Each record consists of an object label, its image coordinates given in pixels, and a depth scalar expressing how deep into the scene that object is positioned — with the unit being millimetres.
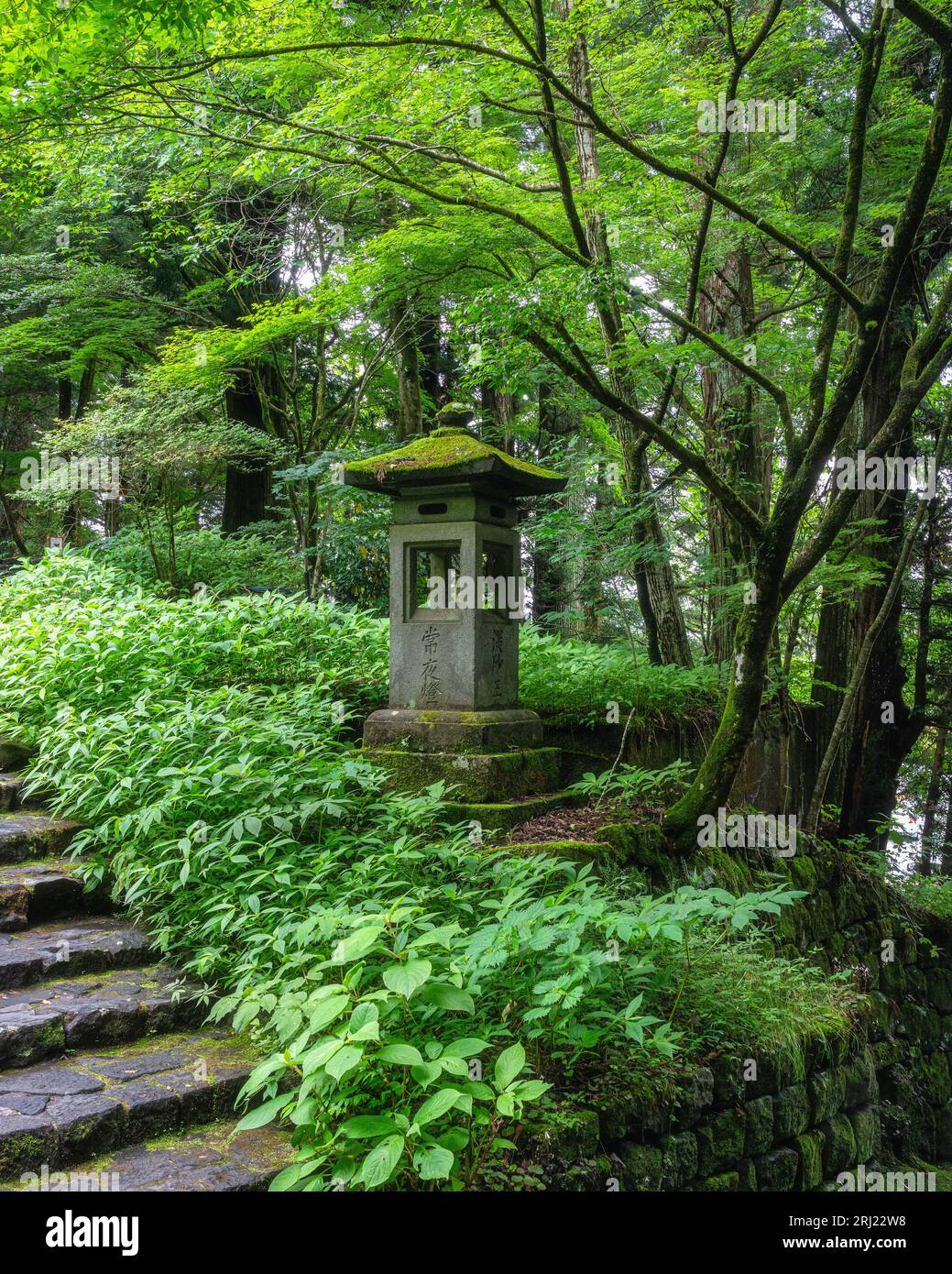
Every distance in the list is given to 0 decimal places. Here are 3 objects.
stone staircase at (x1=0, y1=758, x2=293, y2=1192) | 2918
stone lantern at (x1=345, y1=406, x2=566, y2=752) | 5898
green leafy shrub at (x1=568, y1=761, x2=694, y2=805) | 6199
